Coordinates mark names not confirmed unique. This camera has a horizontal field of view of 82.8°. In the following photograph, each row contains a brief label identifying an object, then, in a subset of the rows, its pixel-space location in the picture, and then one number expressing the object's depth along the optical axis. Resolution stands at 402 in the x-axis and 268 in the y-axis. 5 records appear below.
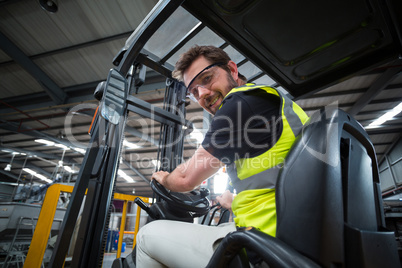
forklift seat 0.65
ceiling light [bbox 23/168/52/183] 20.81
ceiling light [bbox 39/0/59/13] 5.03
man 0.92
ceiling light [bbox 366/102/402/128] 9.16
